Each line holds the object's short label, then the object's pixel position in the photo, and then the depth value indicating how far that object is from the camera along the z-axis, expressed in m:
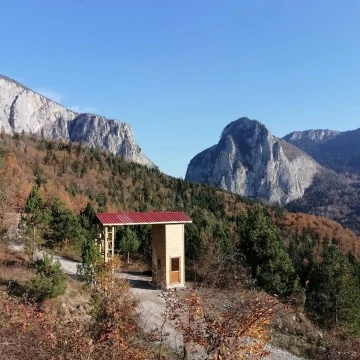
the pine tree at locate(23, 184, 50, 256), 20.31
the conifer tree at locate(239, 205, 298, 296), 23.44
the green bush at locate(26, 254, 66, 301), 13.87
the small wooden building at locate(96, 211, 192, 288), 20.83
